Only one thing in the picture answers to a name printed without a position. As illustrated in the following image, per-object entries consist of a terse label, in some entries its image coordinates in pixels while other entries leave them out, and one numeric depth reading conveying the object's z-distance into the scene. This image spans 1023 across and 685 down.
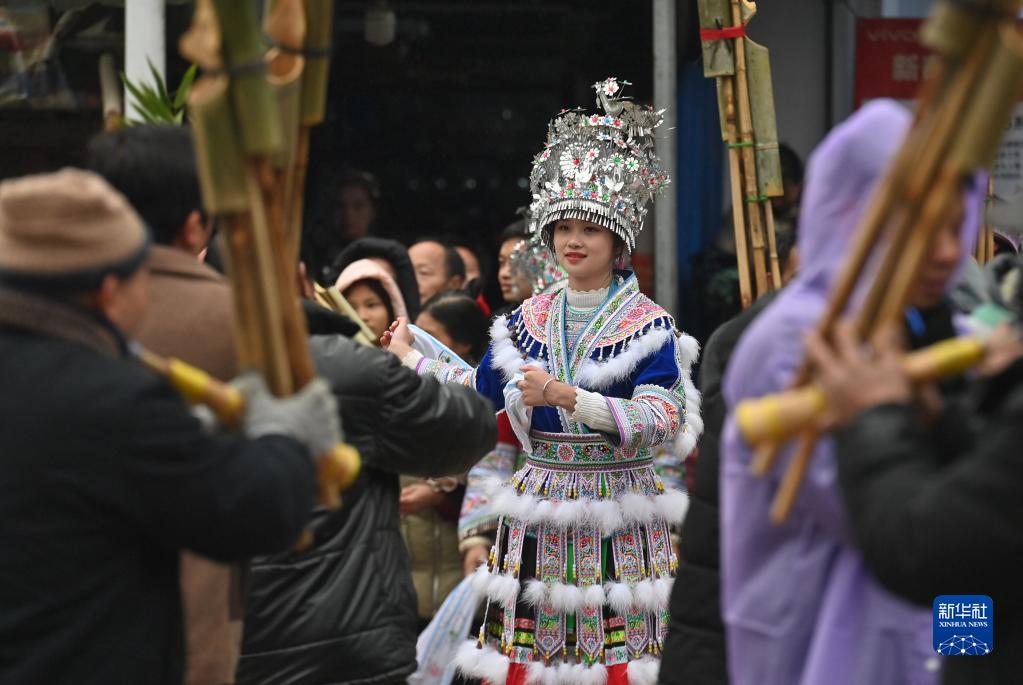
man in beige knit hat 4.84
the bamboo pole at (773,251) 8.80
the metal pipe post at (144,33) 13.34
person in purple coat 4.88
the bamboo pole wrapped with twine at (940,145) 4.21
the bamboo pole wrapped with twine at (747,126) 8.84
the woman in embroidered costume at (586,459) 9.67
